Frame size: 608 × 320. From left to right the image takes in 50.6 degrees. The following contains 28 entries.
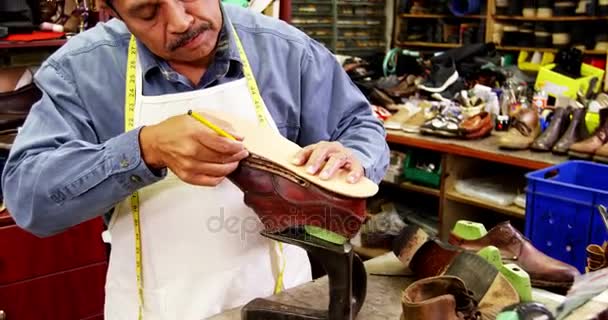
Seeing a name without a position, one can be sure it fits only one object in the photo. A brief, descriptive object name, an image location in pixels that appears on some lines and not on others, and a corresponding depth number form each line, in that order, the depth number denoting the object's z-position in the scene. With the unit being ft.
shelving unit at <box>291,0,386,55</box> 17.10
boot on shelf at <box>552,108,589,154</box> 8.56
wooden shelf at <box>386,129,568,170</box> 8.48
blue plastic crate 5.99
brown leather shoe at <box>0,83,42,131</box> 8.36
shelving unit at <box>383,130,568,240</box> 8.77
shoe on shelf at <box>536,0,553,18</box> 15.11
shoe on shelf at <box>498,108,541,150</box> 8.86
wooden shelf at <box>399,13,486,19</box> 16.65
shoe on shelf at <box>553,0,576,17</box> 14.65
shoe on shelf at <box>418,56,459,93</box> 11.36
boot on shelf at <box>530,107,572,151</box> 8.78
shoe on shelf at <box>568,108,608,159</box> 8.30
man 3.54
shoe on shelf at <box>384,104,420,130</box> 10.50
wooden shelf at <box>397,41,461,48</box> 17.25
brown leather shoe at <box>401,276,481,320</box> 3.21
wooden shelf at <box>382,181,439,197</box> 9.97
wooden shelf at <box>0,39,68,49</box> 8.03
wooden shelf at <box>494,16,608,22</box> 14.28
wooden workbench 3.97
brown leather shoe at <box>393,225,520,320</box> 3.57
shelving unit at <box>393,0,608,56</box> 14.78
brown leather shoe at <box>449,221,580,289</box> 4.17
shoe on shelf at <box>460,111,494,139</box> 9.45
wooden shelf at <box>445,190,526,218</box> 8.83
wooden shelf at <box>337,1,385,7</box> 17.64
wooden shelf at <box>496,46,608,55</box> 13.98
